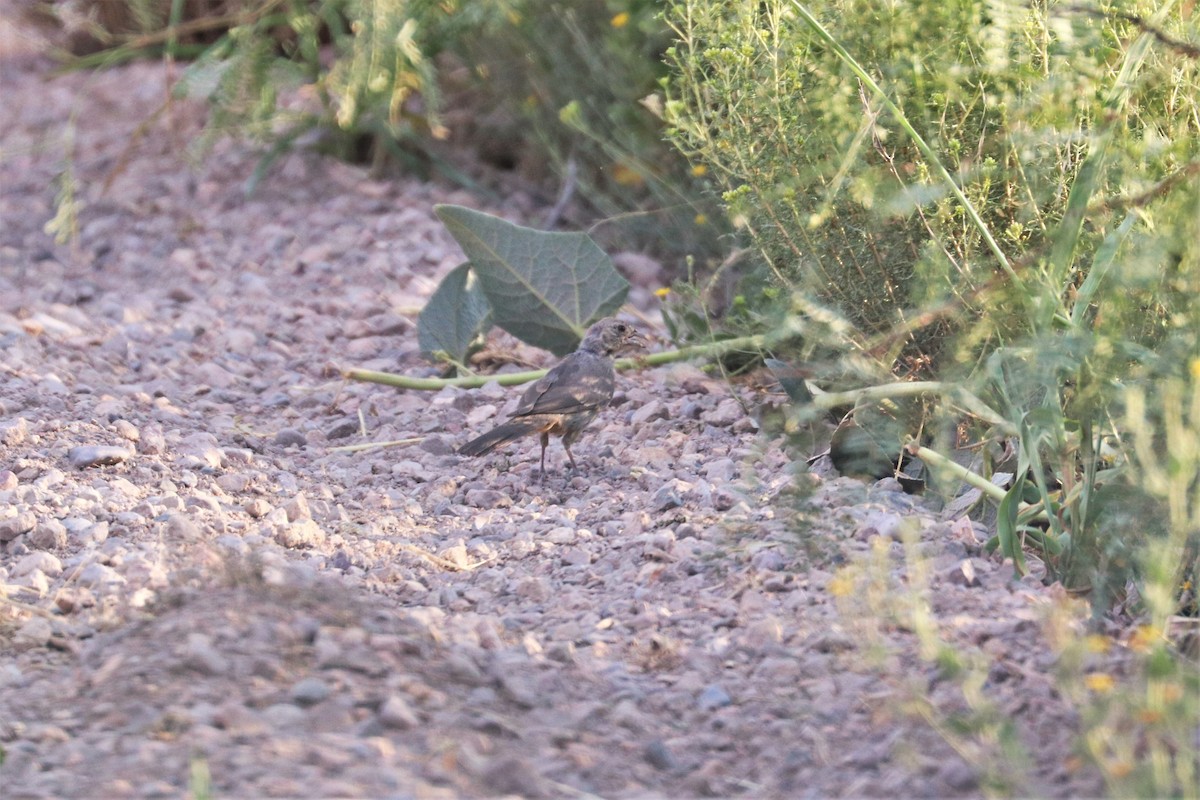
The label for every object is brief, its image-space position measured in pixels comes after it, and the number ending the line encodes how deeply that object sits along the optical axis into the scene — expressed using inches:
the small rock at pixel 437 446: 385.7
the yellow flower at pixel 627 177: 522.0
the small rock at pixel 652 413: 393.4
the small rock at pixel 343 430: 396.5
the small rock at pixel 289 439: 388.2
